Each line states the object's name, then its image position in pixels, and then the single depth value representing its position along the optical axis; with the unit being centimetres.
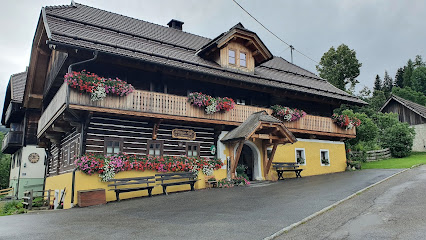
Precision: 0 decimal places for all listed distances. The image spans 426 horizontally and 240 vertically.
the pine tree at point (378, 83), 7795
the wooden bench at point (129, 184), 1345
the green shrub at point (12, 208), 1494
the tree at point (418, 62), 7769
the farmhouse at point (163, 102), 1416
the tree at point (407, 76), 6991
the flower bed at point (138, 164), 1347
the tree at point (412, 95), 5818
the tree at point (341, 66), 4259
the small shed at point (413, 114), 3741
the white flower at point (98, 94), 1355
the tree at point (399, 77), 7341
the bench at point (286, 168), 1941
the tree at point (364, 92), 5017
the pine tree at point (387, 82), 7669
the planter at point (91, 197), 1265
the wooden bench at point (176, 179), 1470
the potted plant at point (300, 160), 2142
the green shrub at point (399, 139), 3050
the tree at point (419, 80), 6625
